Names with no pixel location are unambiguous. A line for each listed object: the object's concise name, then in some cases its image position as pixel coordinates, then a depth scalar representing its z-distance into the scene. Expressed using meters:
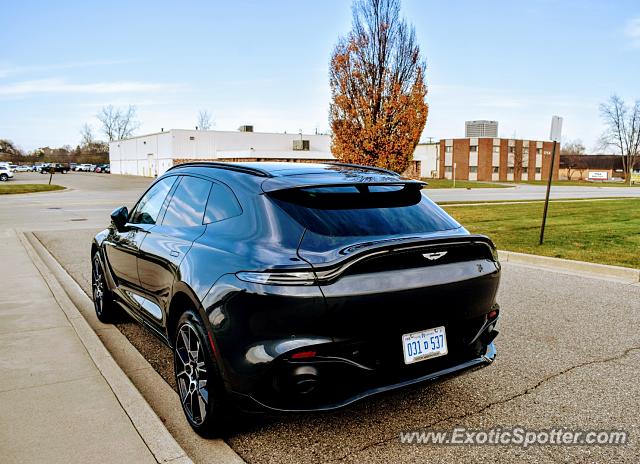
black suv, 2.80
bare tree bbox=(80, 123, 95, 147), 125.15
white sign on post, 10.16
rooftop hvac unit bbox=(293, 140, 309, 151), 62.44
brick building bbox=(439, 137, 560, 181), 80.69
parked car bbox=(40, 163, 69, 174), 87.27
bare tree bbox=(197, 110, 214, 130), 106.06
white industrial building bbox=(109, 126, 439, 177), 59.47
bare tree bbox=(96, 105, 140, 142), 116.00
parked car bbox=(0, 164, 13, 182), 54.83
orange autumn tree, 20.42
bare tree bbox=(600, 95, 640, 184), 93.56
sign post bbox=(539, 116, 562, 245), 10.16
